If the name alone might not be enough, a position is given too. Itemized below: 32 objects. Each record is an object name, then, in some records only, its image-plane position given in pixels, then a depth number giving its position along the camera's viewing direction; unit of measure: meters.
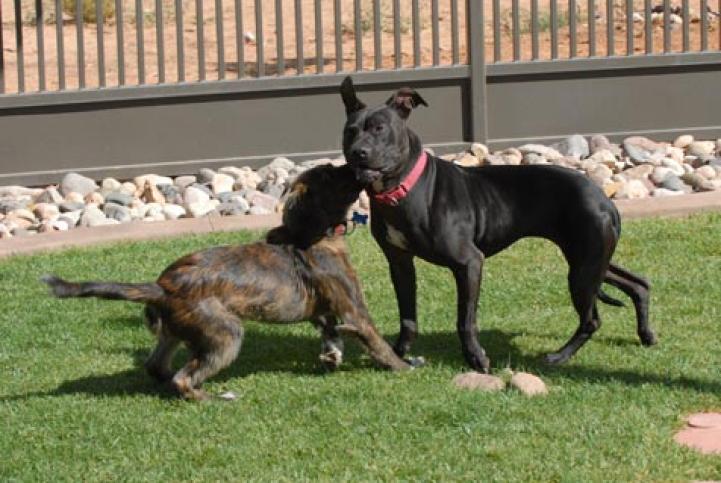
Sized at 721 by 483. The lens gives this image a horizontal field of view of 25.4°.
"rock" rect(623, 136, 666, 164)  13.48
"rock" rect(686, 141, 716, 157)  13.73
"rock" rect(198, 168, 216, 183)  13.32
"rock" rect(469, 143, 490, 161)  13.57
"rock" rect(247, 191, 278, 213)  12.32
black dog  8.12
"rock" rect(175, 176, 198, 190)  13.30
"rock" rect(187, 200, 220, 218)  12.41
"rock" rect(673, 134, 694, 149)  13.97
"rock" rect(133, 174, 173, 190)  13.20
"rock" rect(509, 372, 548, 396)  7.85
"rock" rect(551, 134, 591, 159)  13.64
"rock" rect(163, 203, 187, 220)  12.44
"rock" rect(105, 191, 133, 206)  12.74
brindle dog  7.83
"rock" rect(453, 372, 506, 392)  7.98
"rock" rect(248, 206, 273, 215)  12.22
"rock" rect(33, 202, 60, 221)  12.48
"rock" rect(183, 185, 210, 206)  12.67
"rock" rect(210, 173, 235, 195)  13.05
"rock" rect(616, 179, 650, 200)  12.29
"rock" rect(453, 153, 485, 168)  13.29
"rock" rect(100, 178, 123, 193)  13.17
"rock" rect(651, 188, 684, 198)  12.43
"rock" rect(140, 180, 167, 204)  12.89
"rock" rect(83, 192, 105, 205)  12.84
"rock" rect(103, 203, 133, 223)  12.41
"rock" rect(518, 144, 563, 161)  13.46
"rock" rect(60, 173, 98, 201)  13.07
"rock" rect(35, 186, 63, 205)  12.98
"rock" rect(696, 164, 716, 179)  12.81
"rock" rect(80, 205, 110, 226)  12.27
